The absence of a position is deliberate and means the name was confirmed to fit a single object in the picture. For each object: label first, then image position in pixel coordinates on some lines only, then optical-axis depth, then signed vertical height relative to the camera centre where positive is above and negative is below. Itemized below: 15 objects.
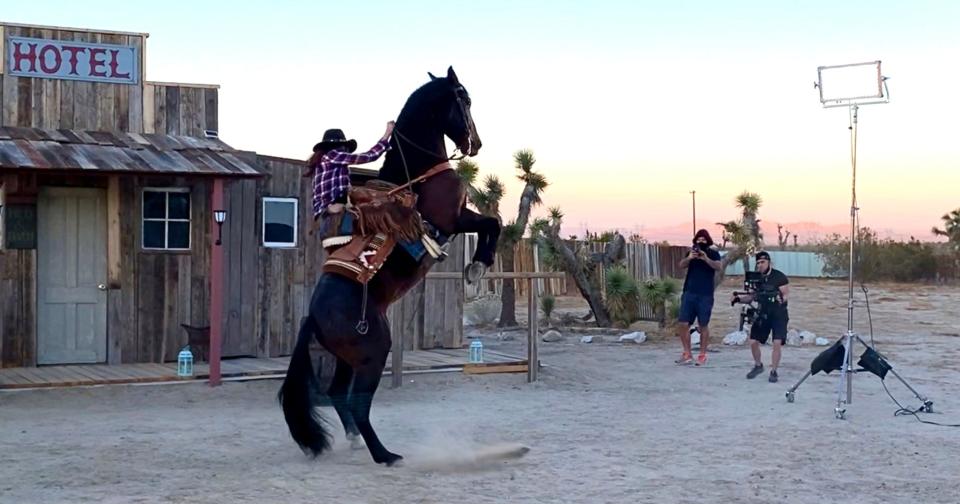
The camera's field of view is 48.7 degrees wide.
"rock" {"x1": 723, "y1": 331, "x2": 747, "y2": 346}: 17.12 -1.35
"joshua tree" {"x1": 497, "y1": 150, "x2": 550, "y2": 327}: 19.27 +0.97
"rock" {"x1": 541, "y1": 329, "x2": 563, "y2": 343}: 18.08 -1.40
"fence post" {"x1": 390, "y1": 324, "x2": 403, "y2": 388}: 11.51 -1.18
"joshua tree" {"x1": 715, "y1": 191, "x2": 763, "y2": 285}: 19.78 +0.49
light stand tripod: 9.76 -0.93
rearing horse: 6.98 -0.22
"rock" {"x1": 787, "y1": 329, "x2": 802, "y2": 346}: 17.21 -1.35
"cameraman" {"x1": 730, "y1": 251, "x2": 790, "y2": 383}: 12.30 -0.60
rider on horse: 7.15 +0.58
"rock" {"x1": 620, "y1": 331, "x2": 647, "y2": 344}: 17.73 -1.38
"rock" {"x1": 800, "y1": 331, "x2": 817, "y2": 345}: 17.33 -1.36
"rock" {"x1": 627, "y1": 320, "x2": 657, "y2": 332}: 20.01 -1.38
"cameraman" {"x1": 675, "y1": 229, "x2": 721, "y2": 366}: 13.88 -0.37
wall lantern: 11.09 +0.38
